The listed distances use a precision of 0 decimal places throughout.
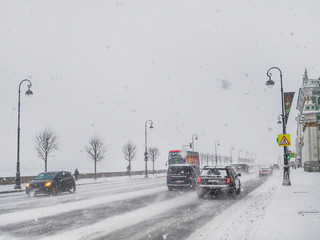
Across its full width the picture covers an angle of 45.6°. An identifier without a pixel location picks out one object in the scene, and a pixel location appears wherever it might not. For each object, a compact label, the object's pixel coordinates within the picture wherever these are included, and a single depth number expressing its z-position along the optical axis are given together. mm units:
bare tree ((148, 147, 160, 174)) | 95231
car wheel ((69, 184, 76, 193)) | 24323
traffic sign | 22959
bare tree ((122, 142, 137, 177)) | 57244
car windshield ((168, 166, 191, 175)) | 24239
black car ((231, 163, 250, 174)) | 65638
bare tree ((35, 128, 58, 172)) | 47312
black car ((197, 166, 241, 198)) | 17703
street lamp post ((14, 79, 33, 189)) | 28750
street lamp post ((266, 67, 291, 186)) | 25047
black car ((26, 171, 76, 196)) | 21562
